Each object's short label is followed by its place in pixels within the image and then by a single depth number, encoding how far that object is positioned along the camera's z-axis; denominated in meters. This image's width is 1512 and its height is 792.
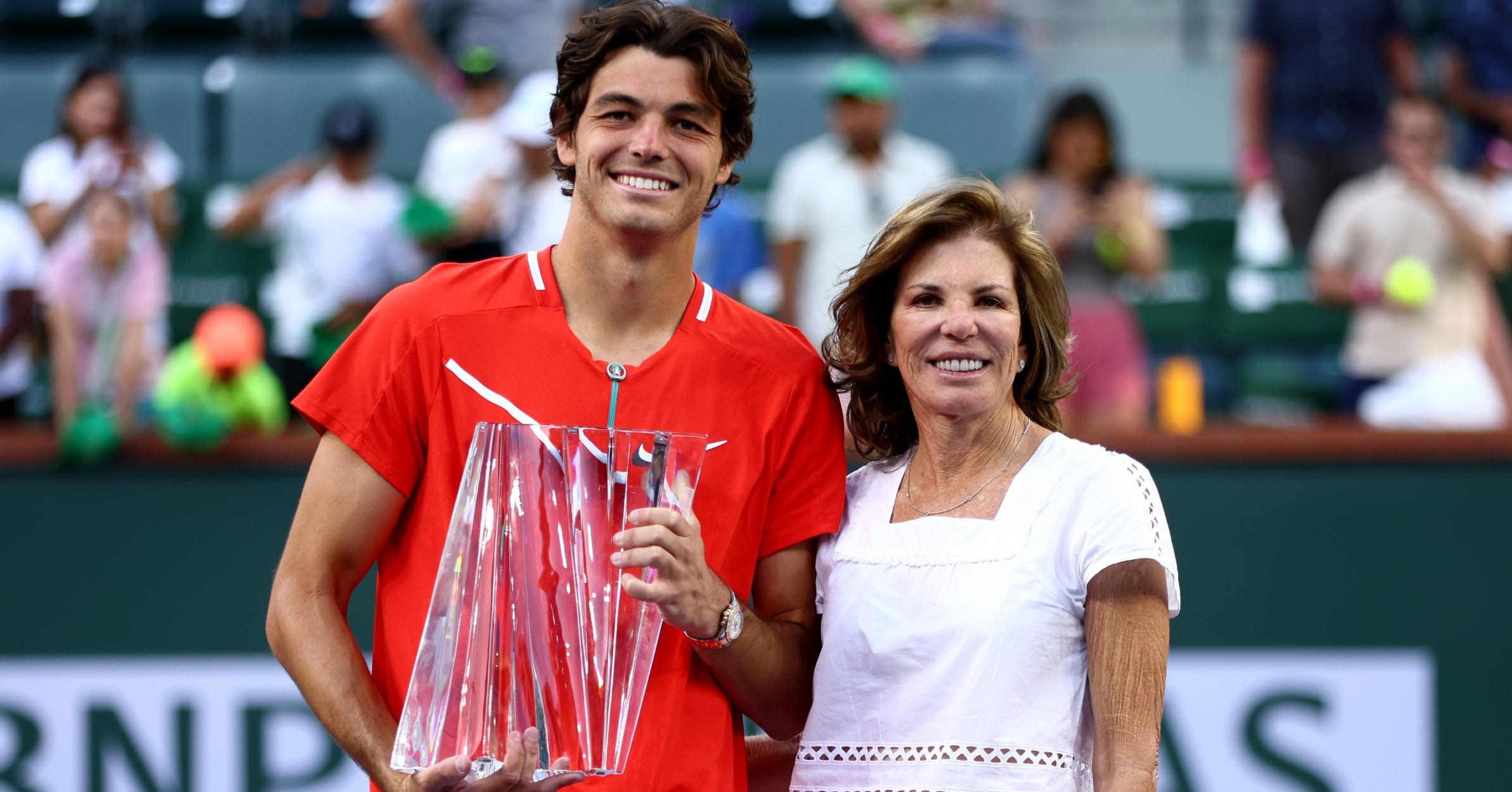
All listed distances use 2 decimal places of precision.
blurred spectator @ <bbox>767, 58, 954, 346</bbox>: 11.93
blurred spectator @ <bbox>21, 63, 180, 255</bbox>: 11.63
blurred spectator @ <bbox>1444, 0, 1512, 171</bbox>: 14.17
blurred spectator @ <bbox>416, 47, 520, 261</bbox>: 11.88
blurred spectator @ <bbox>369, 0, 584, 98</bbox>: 14.70
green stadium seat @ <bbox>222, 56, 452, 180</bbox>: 16.48
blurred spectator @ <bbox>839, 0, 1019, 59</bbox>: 16.47
